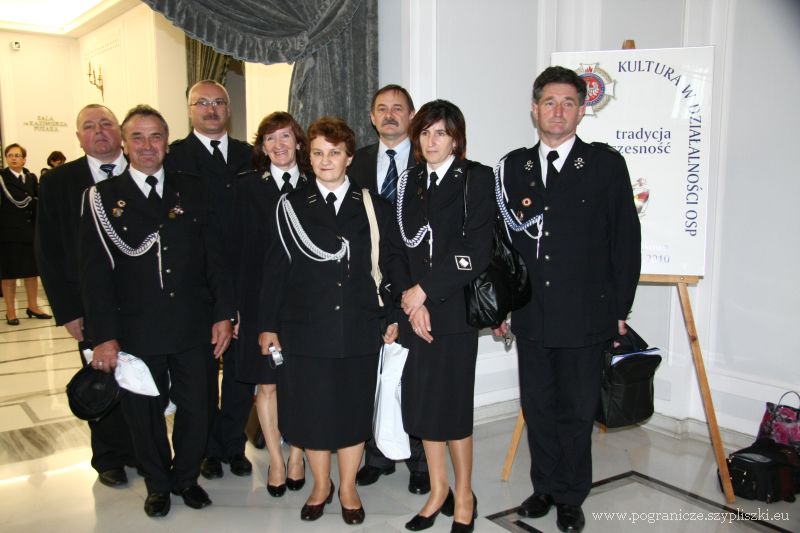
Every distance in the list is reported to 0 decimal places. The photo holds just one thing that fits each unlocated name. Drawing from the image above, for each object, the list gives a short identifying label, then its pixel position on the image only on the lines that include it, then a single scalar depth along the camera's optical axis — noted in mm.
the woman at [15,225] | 6855
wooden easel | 2969
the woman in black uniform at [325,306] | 2568
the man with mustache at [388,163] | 3088
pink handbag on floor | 3160
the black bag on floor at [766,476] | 2895
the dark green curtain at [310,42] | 3447
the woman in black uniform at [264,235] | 2891
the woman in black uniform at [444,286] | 2457
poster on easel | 3109
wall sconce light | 9652
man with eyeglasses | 3109
